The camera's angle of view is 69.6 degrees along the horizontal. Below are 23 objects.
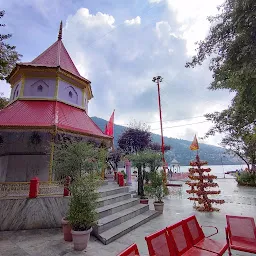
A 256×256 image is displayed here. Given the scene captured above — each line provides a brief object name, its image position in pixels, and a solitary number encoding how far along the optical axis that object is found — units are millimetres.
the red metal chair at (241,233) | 4453
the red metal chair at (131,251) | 2679
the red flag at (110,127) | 15789
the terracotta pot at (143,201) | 10755
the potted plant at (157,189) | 10109
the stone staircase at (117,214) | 6762
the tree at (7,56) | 10350
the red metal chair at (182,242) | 3941
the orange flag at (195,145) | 13748
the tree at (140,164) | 11908
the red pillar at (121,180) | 11821
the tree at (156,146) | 31977
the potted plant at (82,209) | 5641
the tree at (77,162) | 6328
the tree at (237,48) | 6129
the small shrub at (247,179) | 21853
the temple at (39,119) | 10011
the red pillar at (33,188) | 7654
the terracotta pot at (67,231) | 6293
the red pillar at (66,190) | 7305
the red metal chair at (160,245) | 3375
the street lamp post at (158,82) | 19550
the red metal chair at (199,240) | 4192
